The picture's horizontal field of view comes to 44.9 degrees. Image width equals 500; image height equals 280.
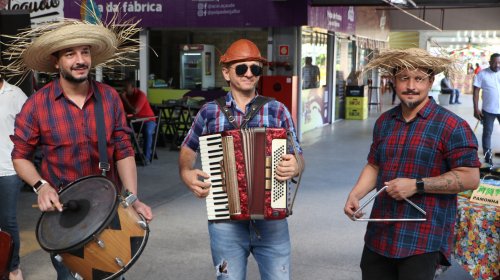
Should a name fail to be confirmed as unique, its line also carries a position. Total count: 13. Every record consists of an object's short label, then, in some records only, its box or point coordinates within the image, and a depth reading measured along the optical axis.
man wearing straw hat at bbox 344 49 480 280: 2.81
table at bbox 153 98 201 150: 11.26
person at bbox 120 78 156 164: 9.84
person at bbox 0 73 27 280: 4.24
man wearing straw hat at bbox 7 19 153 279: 2.89
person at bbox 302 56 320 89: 13.64
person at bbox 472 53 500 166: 9.88
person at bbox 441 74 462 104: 22.88
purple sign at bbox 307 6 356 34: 12.53
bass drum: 2.55
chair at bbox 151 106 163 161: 10.16
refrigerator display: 13.25
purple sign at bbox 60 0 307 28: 11.94
